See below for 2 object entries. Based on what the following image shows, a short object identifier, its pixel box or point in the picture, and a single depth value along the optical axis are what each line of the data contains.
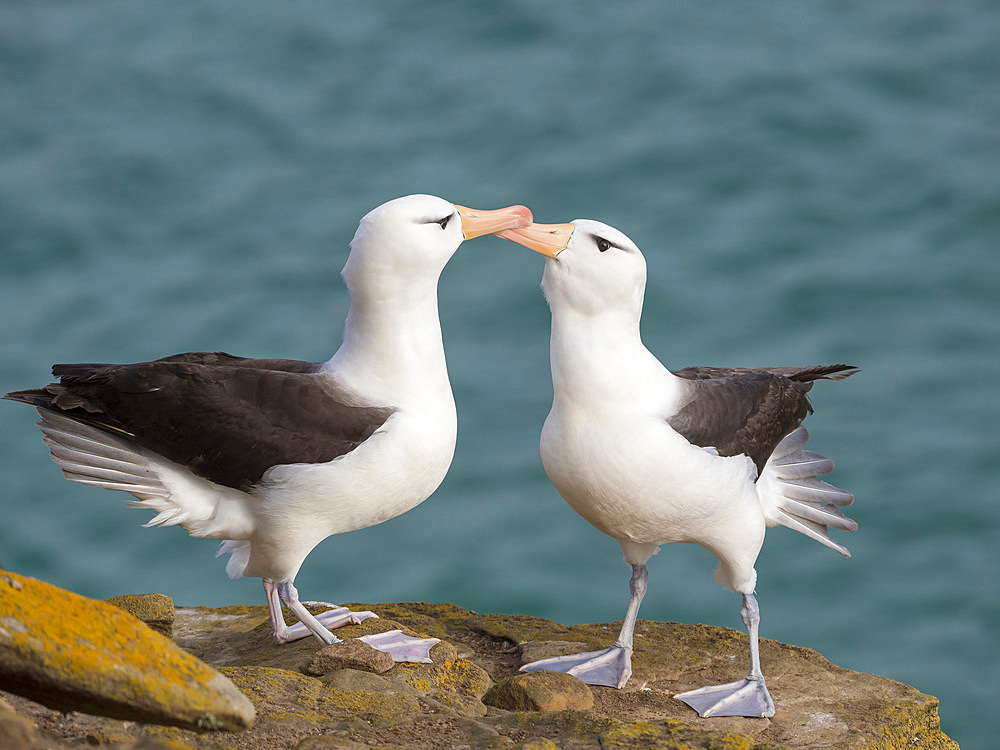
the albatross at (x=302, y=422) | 10.06
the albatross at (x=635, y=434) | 10.06
